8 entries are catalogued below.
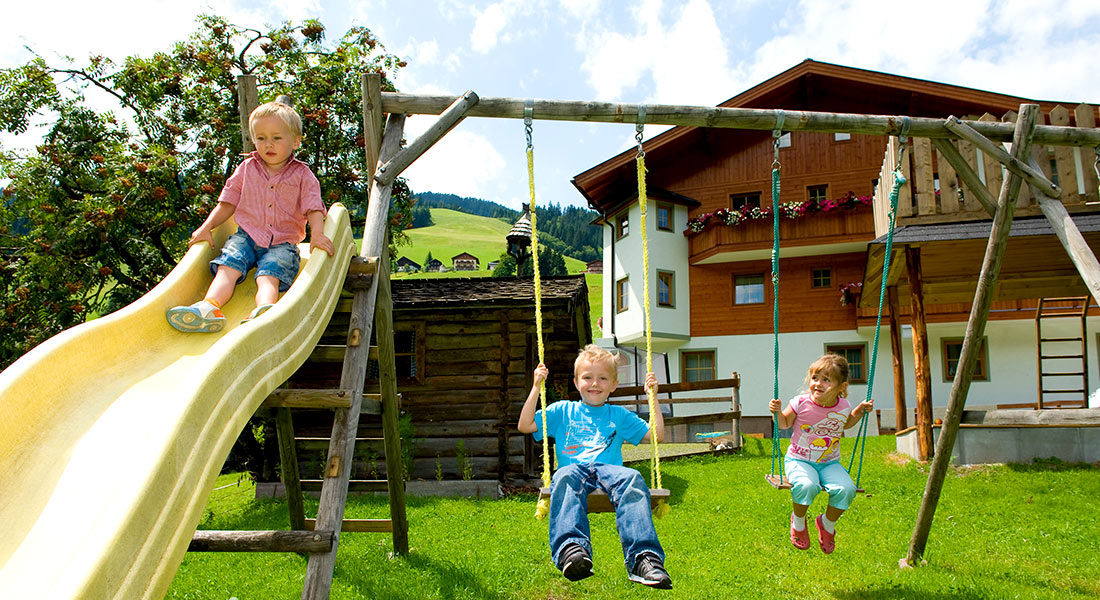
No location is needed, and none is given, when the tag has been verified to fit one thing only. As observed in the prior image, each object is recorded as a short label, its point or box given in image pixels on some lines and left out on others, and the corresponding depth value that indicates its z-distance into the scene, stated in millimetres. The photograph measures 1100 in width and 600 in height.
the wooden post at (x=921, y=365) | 11320
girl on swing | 5340
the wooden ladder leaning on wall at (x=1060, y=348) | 20594
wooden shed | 13414
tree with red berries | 12703
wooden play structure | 5289
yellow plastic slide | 2355
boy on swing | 3828
